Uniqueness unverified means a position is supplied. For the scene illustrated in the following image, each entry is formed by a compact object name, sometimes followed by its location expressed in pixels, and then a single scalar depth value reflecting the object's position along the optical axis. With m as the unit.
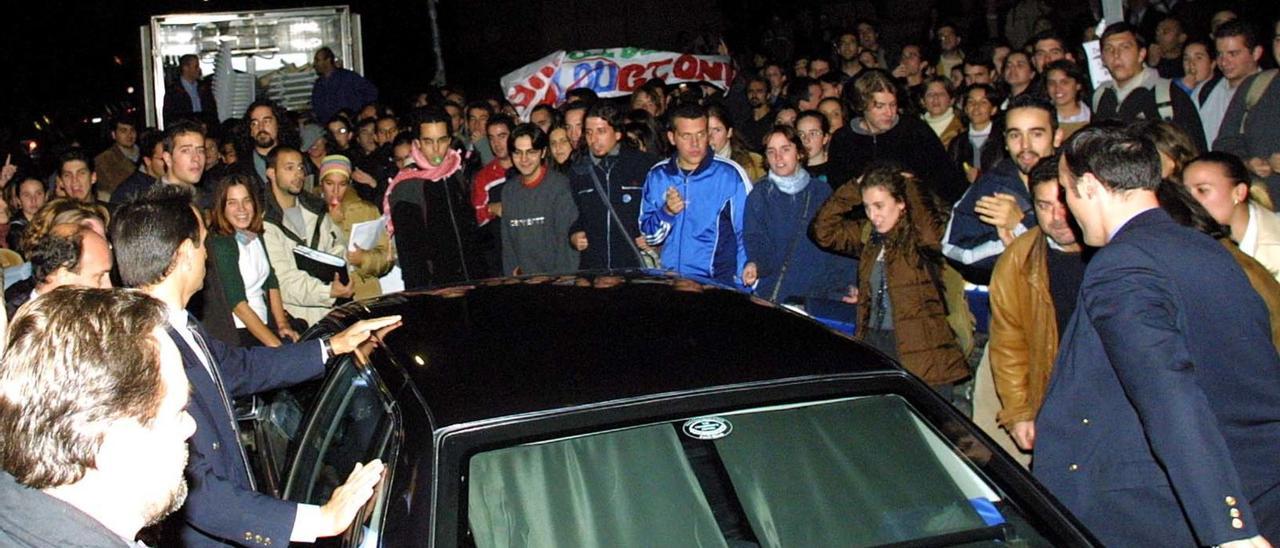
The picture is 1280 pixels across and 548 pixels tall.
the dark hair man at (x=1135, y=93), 7.88
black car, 2.88
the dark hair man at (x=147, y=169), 7.95
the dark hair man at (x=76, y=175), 9.11
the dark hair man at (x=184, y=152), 6.98
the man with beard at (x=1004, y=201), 5.55
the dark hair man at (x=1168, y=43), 10.25
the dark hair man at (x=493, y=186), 8.96
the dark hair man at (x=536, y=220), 7.78
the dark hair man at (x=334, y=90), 14.73
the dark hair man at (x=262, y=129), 9.91
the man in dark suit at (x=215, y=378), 3.19
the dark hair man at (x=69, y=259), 4.64
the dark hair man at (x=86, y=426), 1.91
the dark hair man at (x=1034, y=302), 4.57
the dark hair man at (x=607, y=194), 7.55
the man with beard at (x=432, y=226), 8.02
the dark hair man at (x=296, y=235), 7.09
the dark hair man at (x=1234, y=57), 7.88
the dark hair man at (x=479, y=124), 10.86
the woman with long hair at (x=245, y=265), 6.42
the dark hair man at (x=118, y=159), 12.42
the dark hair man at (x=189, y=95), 14.45
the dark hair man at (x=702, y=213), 7.07
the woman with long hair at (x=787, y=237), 6.67
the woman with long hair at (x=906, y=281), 5.69
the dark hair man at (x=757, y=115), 11.56
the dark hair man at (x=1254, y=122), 7.51
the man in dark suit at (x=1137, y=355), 3.20
